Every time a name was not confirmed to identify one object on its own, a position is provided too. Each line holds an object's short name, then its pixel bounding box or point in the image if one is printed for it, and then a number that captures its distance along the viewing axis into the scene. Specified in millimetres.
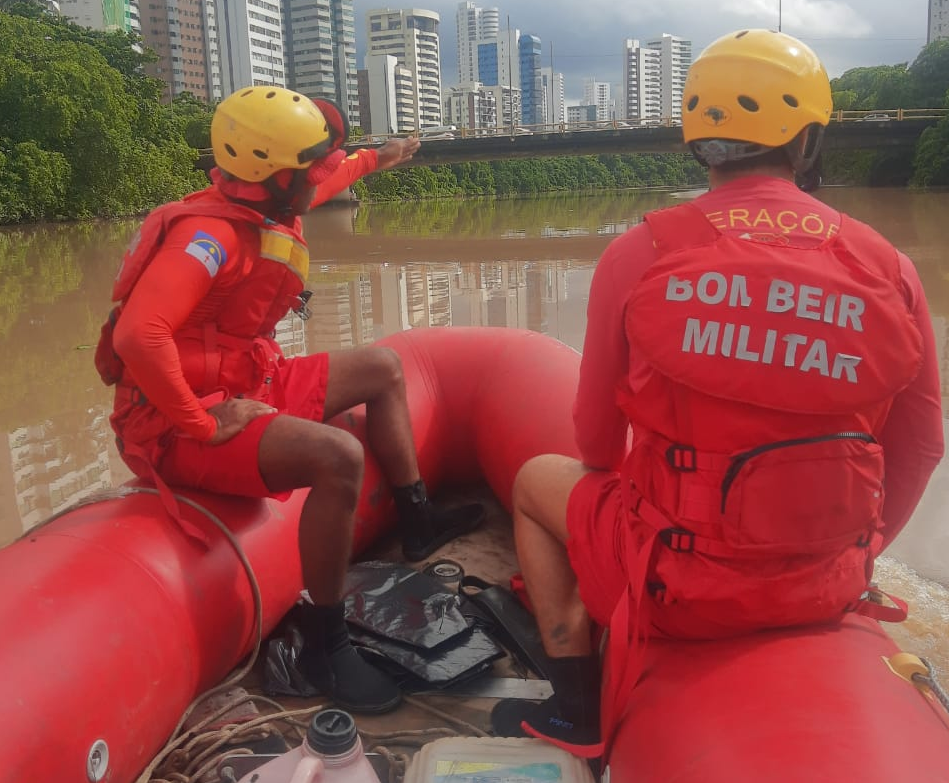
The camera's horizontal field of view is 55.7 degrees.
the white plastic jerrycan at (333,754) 1528
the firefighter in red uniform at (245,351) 2248
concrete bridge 34781
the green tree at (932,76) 43969
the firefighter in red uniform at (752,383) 1472
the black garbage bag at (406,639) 2344
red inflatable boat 1349
